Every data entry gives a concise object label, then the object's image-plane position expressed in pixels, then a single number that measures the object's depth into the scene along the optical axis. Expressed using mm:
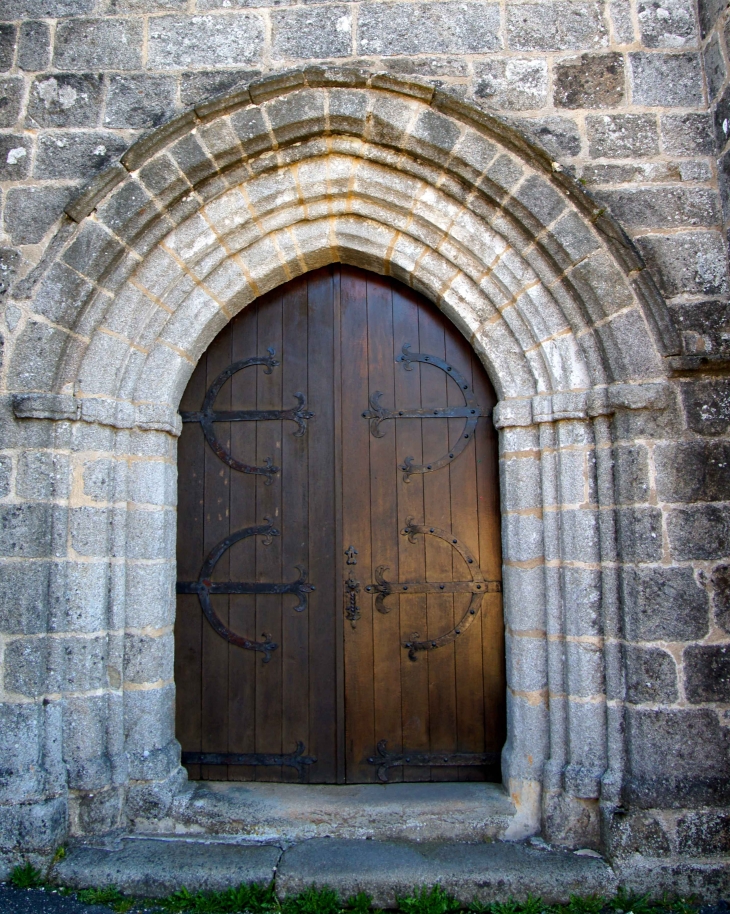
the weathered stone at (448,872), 2697
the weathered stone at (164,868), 2748
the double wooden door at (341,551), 3348
